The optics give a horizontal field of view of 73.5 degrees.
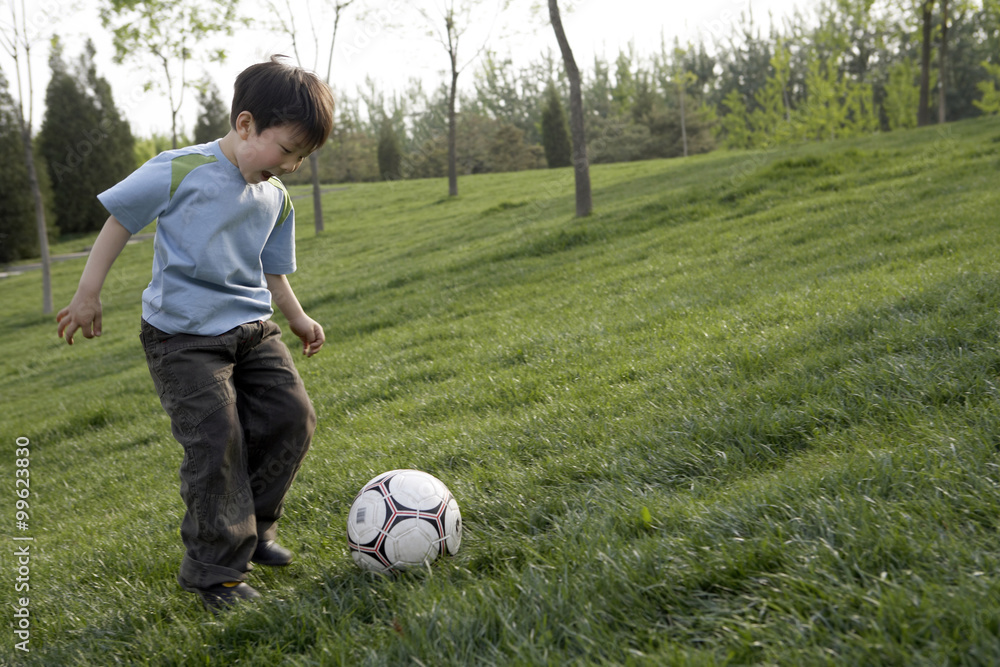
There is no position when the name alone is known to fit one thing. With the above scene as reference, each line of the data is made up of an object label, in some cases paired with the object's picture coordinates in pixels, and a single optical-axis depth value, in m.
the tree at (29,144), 16.48
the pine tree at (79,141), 41.81
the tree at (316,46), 25.77
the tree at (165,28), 22.62
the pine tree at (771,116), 50.69
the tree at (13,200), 35.00
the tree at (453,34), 28.31
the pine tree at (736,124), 56.22
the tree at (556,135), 55.53
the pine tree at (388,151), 56.31
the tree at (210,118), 55.31
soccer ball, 2.61
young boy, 2.65
